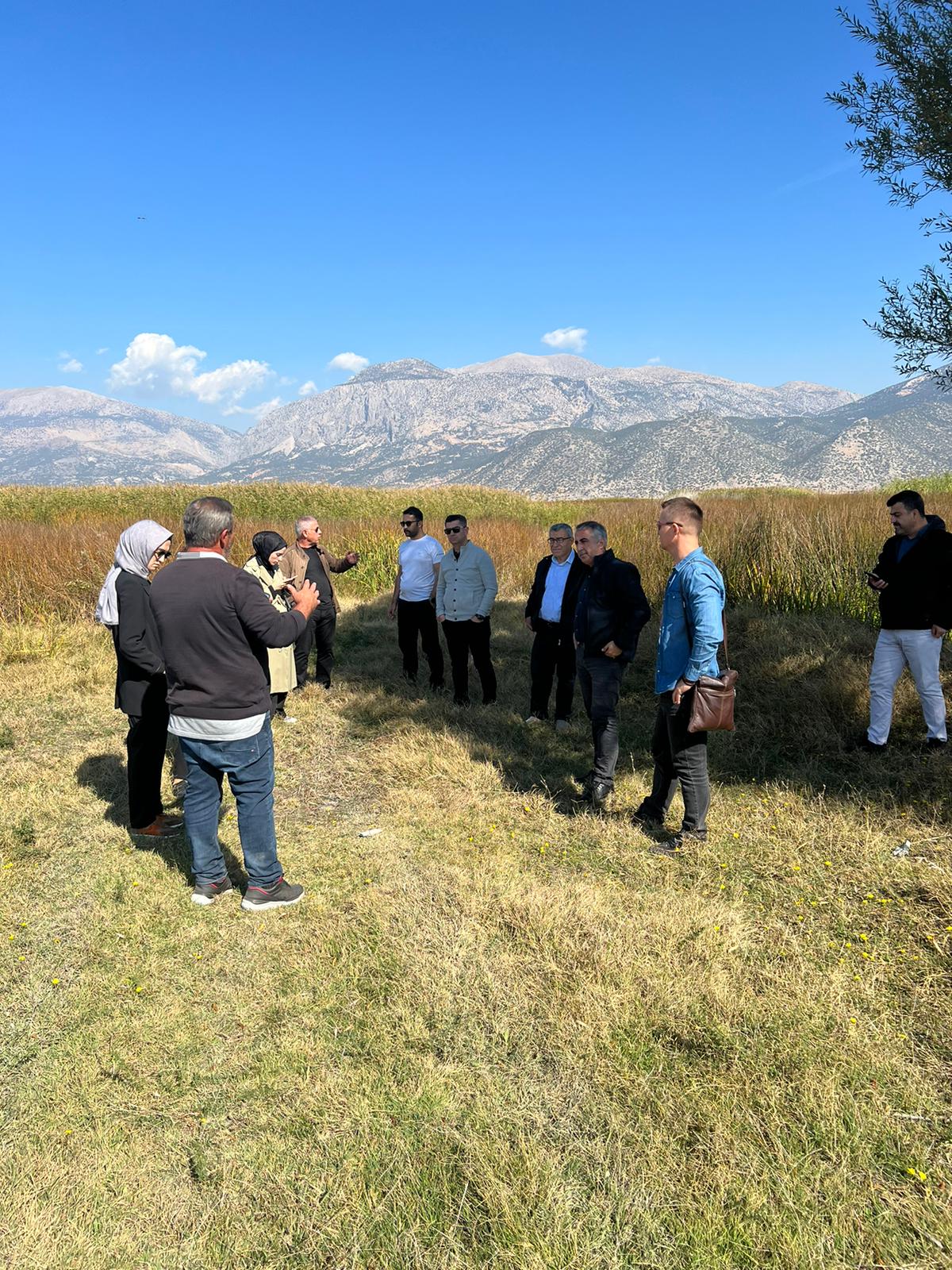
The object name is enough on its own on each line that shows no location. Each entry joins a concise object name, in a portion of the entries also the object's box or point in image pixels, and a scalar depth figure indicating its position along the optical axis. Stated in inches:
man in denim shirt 156.7
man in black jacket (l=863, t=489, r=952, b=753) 212.4
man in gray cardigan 284.7
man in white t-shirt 305.6
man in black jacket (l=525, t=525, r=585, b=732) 267.0
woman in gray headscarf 171.2
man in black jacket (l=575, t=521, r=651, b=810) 200.7
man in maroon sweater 136.0
